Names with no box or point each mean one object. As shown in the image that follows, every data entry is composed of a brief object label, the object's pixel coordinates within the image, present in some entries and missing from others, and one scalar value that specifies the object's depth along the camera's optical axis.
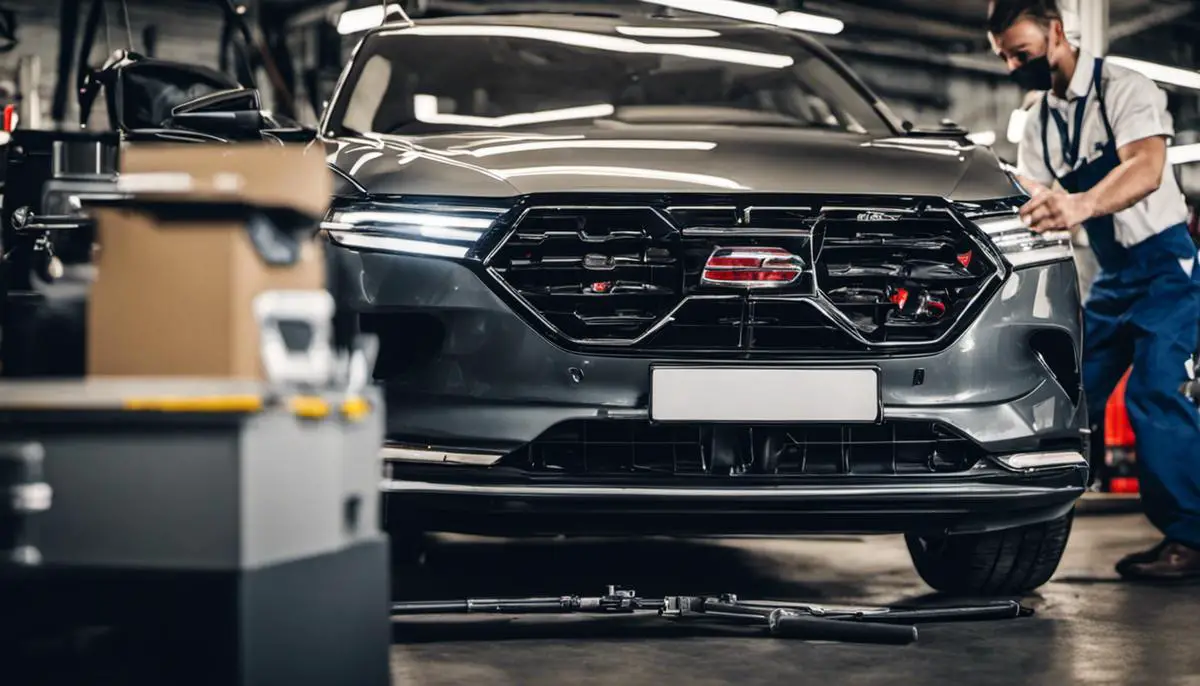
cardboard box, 2.36
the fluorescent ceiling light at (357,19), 10.81
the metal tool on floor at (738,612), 3.80
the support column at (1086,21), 10.48
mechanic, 4.91
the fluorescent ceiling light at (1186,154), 14.55
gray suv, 3.70
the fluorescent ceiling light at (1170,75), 14.65
